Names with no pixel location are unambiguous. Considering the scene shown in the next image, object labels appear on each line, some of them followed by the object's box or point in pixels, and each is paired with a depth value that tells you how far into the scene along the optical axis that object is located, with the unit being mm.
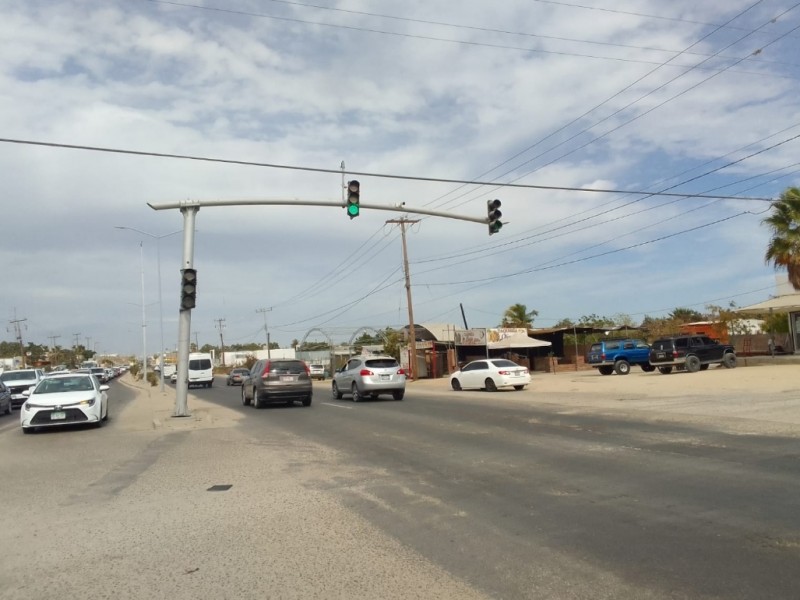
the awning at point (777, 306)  39719
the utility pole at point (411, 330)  46322
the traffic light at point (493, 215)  21766
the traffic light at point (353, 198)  19594
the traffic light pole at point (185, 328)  19172
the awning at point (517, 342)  48625
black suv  32156
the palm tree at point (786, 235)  33625
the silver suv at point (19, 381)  32256
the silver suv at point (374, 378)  26391
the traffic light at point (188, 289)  18938
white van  50125
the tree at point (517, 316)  65812
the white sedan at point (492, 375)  29531
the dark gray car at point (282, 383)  24016
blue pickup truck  36375
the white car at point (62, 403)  16641
